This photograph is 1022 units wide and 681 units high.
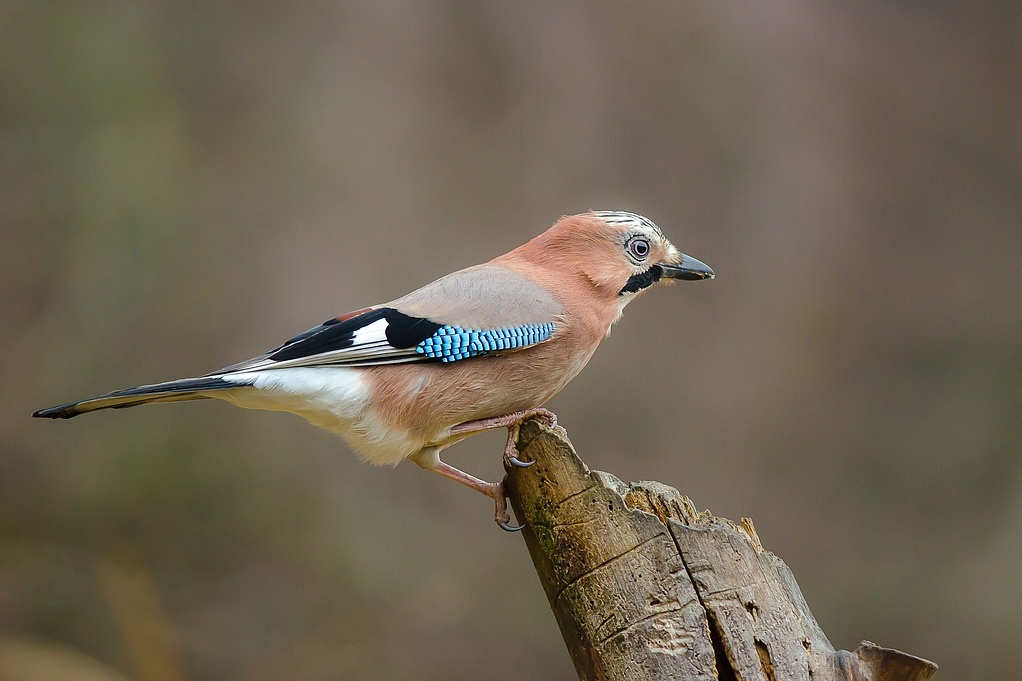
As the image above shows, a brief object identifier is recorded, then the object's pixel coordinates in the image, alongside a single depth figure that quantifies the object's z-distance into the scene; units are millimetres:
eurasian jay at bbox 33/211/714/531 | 6383
